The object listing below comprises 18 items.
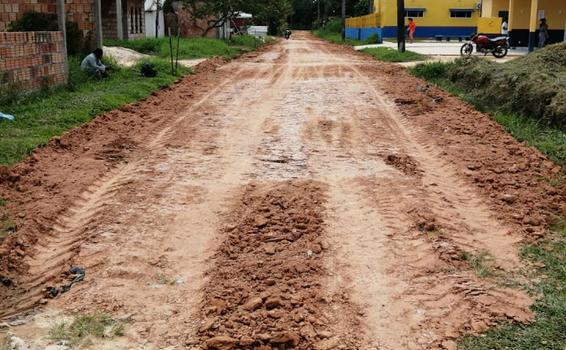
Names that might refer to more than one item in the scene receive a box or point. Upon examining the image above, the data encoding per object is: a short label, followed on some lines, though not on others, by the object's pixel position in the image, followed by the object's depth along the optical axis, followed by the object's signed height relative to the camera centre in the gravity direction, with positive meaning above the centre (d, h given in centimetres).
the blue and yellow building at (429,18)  4834 +206
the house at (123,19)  2828 +122
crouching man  1606 -50
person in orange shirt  4209 +96
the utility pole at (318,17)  9006 +387
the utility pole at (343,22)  5256 +182
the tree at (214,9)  3691 +210
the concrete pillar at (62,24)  1407 +46
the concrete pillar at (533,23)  2702 +92
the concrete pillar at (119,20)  2810 +109
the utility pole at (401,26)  2783 +82
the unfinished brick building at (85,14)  1432 +83
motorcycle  2530 -1
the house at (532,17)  2835 +130
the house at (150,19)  3578 +145
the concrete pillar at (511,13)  3116 +157
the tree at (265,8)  3941 +239
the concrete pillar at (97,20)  1792 +69
